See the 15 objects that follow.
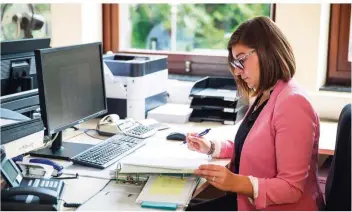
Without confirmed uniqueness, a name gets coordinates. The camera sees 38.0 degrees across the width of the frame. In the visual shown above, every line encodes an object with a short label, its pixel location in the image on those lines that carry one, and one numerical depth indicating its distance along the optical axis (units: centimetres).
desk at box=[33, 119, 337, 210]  170
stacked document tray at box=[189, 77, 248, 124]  273
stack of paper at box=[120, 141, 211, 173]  169
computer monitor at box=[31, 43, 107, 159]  191
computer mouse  236
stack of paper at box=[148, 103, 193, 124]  276
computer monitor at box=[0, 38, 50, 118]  215
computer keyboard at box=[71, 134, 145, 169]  194
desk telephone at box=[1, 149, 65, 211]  147
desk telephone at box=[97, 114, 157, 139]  239
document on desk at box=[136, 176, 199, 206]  159
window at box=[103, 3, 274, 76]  343
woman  166
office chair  169
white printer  270
